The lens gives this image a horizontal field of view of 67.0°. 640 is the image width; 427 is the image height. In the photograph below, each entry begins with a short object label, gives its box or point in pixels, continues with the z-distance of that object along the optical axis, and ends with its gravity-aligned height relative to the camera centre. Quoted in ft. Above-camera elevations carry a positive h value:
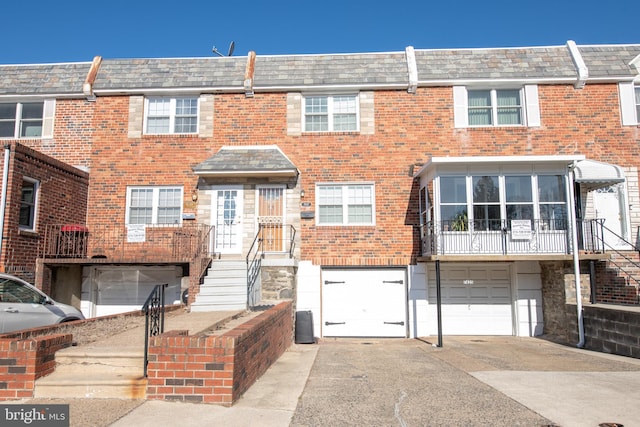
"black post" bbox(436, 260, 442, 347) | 40.44 -2.40
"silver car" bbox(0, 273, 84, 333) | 26.73 -2.59
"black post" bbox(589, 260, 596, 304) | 41.11 -1.50
